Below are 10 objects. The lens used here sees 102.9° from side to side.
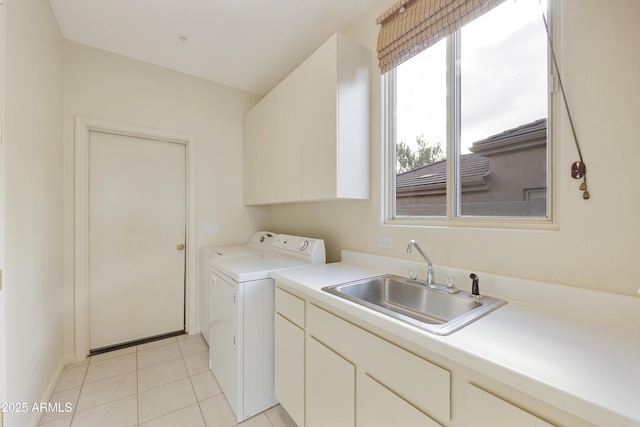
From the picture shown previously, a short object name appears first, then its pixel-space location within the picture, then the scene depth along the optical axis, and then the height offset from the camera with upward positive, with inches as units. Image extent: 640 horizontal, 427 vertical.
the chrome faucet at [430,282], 50.1 -14.6
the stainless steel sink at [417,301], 36.4 -16.7
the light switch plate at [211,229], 109.0 -7.1
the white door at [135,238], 90.5 -9.5
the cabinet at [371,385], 26.7 -24.0
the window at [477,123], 47.3 +19.9
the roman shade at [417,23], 47.5 +39.6
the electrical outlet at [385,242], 66.8 -8.0
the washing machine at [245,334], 61.6 -30.8
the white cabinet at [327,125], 64.9 +24.4
